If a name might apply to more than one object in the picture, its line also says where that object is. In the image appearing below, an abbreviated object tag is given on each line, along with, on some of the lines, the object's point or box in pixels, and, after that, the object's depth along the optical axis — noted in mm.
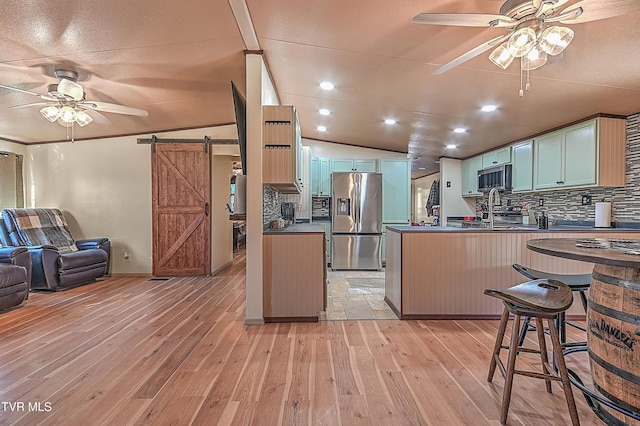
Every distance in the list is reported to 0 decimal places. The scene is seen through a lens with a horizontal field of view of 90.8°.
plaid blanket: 4367
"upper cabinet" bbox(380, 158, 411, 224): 6172
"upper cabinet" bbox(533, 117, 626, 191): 3549
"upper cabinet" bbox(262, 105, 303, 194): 3182
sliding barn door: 5215
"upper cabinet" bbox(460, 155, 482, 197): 6012
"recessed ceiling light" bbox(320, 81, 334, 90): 3562
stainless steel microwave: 4969
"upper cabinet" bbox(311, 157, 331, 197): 6199
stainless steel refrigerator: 5770
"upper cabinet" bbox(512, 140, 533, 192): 4576
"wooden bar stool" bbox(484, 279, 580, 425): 1550
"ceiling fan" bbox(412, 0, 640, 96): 1637
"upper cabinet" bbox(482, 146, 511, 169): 5094
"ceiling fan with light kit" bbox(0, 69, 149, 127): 2951
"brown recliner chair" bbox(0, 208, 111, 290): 4133
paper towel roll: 3652
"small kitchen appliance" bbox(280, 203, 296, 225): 4801
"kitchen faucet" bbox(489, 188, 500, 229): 3283
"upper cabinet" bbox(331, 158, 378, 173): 6254
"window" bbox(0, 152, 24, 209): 4914
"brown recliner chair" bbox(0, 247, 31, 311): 3330
